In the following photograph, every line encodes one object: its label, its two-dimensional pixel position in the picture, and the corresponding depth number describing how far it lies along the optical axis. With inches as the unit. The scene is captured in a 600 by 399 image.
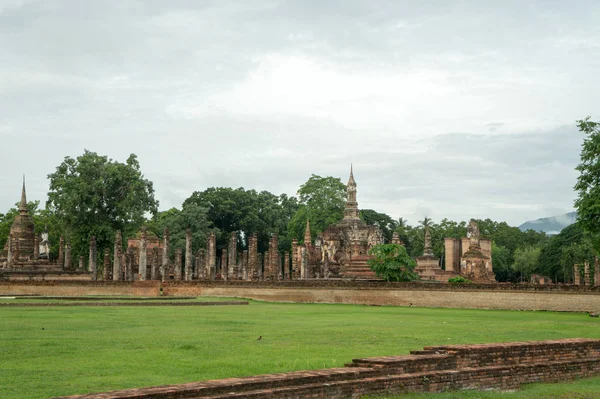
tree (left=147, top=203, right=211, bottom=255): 3415.4
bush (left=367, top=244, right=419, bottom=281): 1993.0
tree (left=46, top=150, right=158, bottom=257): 2603.3
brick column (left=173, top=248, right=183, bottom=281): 2524.6
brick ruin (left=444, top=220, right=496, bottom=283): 2546.8
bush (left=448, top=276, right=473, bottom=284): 2169.4
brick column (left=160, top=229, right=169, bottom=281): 2168.9
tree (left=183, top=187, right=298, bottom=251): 3779.5
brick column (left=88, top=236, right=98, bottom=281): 2326.5
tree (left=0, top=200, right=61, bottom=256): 3240.9
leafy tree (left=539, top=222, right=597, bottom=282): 3472.0
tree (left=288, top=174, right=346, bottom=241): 3592.5
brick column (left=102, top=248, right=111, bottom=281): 2484.0
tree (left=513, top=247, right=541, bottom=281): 3964.1
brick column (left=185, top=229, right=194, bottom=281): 2248.8
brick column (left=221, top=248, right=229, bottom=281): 2573.8
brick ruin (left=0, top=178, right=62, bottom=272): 2452.0
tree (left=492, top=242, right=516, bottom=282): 4037.9
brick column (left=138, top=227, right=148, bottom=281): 2247.0
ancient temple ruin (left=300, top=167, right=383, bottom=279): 2886.3
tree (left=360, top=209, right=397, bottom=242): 4564.0
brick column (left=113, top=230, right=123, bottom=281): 2256.4
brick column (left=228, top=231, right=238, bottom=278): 2366.3
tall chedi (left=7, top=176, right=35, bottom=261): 2568.9
